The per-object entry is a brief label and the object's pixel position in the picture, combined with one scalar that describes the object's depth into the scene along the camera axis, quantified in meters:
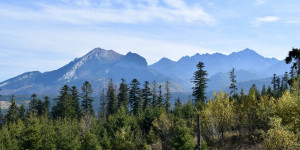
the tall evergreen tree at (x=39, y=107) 74.56
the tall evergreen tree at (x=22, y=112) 70.61
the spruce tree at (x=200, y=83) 58.26
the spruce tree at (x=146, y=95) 71.19
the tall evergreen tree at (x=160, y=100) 72.00
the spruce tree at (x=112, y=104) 67.74
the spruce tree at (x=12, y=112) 68.80
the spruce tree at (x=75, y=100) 69.99
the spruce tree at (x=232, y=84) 75.31
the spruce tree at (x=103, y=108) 76.61
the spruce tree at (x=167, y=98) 71.70
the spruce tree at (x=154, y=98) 73.25
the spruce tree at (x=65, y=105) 63.28
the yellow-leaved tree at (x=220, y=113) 28.20
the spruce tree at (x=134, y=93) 69.25
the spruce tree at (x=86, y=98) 68.81
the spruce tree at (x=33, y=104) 72.06
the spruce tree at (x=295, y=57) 38.19
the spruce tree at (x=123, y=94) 68.56
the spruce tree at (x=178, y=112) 46.91
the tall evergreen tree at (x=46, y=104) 70.70
